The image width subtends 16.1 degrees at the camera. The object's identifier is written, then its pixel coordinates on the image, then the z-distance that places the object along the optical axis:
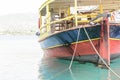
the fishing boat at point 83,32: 14.51
